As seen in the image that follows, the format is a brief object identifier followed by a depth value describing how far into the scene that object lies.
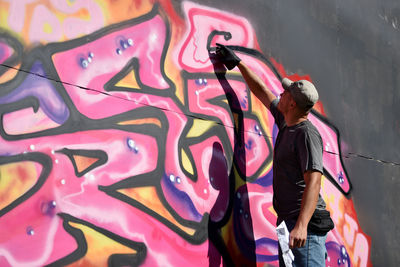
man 3.35
